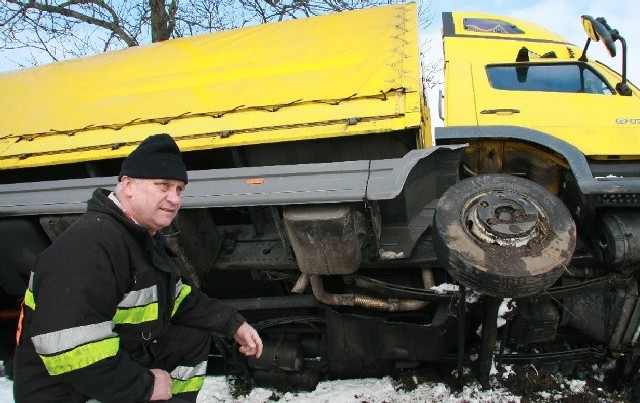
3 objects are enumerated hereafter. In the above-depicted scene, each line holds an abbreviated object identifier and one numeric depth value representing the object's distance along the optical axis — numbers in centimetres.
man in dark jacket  142
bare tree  1088
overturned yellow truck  218
